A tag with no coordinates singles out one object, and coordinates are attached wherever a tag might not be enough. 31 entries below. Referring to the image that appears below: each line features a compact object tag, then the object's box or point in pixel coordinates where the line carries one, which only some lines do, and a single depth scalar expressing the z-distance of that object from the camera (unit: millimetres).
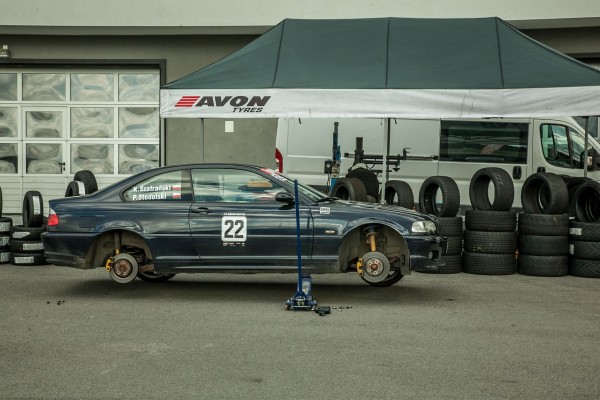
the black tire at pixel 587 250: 11602
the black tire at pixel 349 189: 12226
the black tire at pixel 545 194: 11711
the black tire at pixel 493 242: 11766
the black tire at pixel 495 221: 11703
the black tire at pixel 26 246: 12320
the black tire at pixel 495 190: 11648
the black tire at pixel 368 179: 13852
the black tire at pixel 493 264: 11812
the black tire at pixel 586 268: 11609
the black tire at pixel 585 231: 11570
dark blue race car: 9289
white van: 15109
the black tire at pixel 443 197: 11828
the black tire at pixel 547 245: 11703
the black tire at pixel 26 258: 12328
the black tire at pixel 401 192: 12172
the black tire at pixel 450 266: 11891
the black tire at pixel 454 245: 11844
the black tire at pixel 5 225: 12562
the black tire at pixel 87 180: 12470
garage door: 18875
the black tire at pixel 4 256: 12648
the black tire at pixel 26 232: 12320
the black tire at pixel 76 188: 12093
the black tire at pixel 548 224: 11680
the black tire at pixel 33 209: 12258
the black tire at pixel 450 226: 11852
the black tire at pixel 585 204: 12047
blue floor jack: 8688
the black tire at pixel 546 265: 11719
